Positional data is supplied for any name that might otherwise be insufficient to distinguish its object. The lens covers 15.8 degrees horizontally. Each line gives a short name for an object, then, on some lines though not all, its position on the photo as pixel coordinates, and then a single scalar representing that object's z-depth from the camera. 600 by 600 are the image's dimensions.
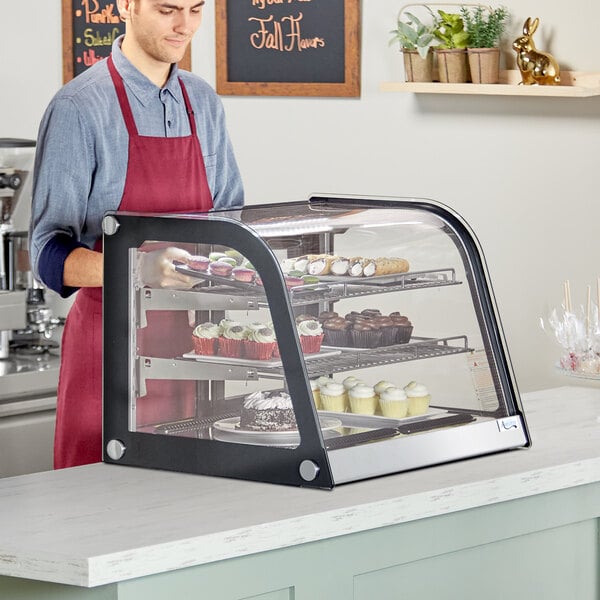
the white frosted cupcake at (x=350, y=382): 5.21
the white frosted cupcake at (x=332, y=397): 5.17
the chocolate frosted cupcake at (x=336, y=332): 5.12
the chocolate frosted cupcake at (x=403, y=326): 5.23
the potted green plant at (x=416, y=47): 6.72
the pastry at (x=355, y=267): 5.17
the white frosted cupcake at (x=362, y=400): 5.17
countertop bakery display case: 4.98
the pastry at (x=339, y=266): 5.15
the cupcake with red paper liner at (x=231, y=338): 5.05
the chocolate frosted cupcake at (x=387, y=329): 5.21
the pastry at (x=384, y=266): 5.20
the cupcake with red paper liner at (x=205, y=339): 5.09
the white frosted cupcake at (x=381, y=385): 5.22
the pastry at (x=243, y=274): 4.98
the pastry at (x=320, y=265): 5.11
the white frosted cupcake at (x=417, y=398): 5.22
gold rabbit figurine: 6.43
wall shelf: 6.35
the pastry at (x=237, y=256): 4.98
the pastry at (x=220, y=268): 5.02
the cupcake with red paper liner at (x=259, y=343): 4.98
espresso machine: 7.29
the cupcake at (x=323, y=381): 5.18
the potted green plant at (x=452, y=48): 6.60
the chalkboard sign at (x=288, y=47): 7.10
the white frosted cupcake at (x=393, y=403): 5.19
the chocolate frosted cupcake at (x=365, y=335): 5.17
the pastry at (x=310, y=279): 5.06
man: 5.59
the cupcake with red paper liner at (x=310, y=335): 5.06
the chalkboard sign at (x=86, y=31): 7.78
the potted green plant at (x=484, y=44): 6.54
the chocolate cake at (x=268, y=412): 4.97
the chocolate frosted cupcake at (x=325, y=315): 5.13
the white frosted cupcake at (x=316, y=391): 5.17
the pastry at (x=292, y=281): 5.00
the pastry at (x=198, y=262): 5.05
